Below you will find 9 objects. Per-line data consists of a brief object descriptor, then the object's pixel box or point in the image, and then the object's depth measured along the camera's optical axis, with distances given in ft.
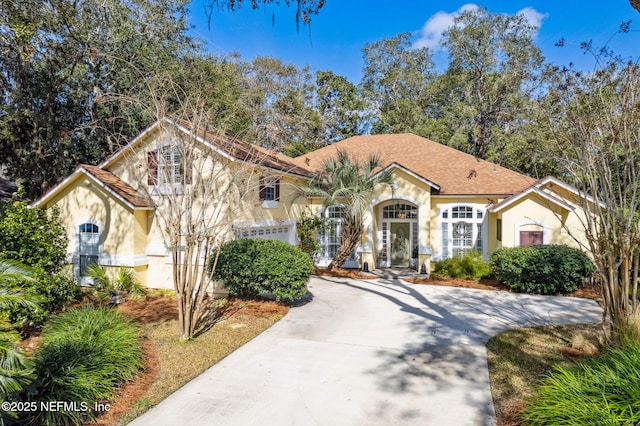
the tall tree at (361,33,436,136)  100.63
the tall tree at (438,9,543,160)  89.56
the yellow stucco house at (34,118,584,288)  41.55
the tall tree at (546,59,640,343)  19.60
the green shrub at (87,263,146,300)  39.22
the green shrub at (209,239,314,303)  32.37
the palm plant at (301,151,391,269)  48.65
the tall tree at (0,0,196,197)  51.29
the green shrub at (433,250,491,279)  48.03
